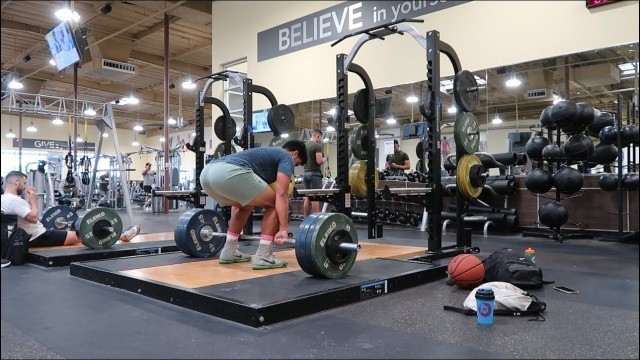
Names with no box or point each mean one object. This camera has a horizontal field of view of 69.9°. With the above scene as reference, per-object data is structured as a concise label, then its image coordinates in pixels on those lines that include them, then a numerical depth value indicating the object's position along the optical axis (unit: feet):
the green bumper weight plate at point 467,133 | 12.23
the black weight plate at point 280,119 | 17.19
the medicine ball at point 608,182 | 16.38
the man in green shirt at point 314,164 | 17.44
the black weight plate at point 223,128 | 17.65
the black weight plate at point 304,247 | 8.29
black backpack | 8.81
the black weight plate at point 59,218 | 14.87
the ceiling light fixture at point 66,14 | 16.57
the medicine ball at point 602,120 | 16.85
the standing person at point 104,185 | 41.47
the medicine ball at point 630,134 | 15.19
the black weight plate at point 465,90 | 12.17
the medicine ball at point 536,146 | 16.89
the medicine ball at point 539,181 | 16.14
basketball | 8.78
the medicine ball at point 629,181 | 15.35
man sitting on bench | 10.68
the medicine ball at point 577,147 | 15.70
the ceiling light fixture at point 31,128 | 54.43
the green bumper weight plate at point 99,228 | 12.87
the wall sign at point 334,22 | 19.97
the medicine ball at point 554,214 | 15.99
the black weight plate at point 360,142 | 15.01
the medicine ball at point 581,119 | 14.78
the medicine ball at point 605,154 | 16.12
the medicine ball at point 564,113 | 14.66
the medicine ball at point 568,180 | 15.66
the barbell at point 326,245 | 8.26
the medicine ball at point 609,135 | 15.94
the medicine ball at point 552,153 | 15.89
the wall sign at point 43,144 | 59.21
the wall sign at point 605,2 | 14.09
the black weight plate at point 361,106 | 14.82
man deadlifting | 9.06
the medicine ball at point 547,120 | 15.34
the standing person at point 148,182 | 37.48
